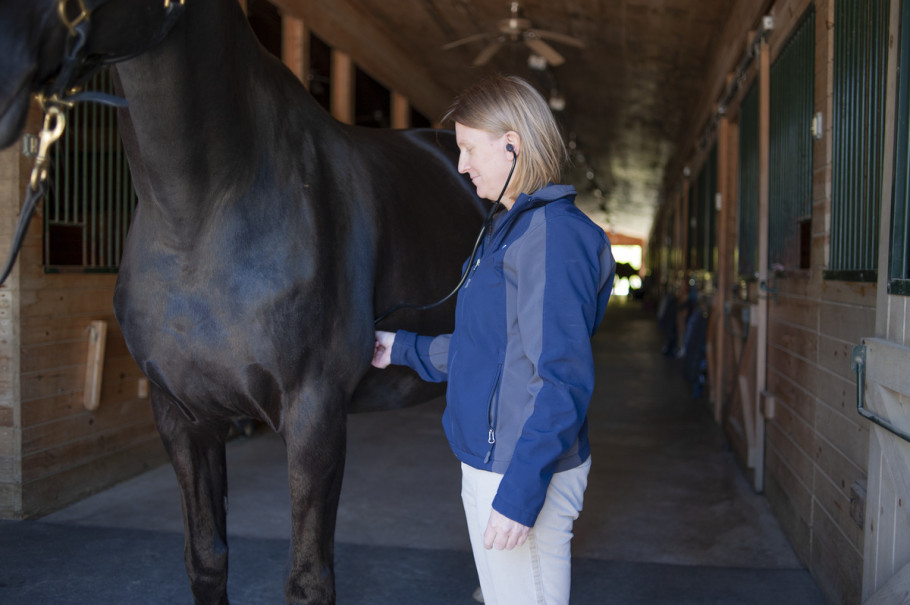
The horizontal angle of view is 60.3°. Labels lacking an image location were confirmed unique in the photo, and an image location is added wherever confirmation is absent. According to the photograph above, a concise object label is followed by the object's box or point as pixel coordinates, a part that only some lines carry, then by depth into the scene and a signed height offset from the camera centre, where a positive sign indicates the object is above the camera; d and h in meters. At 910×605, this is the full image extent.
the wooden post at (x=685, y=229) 10.07 +0.59
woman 1.22 -0.13
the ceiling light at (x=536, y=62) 6.98 +1.90
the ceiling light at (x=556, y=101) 8.45 +1.88
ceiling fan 6.28 +1.93
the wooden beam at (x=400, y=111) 7.44 +1.56
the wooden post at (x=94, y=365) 3.46 -0.42
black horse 1.51 +0.00
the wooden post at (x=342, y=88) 5.90 +1.40
